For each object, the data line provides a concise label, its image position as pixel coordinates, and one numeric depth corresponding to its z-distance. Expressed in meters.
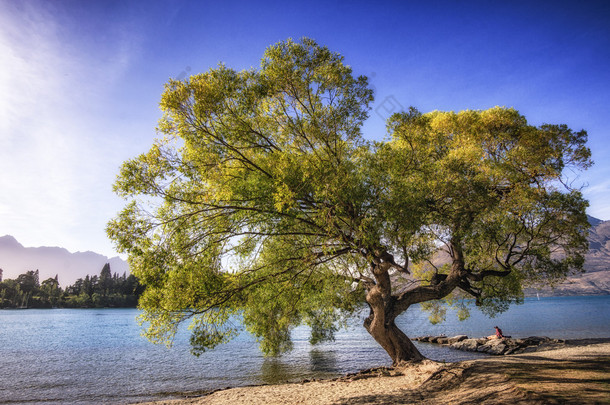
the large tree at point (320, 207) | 11.64
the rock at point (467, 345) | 32.69
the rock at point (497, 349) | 29.98
